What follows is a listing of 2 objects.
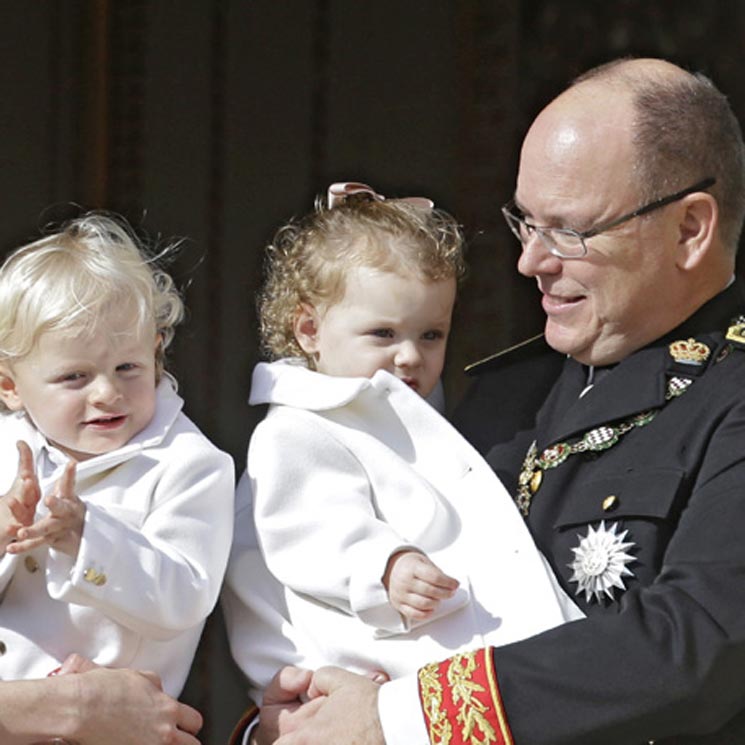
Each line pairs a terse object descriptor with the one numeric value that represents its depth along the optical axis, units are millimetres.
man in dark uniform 6246
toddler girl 6785
